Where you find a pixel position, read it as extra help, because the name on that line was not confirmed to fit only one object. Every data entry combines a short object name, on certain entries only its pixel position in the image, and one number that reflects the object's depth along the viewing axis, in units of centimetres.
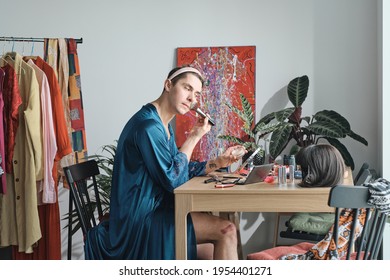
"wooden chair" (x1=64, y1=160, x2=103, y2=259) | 269
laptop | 256
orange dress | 357
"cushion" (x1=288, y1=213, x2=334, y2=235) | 352
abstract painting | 430
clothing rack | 371
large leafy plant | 382
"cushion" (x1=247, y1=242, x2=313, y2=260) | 234
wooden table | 236
